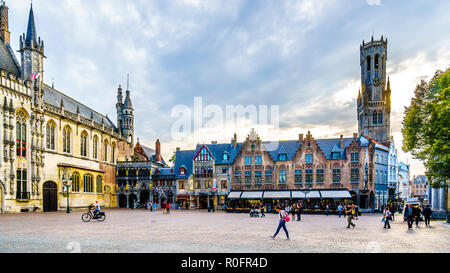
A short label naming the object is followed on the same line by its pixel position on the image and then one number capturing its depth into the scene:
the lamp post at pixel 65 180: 40.84
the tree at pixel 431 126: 22.91
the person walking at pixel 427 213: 22.56
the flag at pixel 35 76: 41.29
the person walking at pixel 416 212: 22.14
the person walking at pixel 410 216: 20.69
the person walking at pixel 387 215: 20.82
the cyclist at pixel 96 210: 24.70
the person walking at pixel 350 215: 20.86
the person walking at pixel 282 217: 15.02
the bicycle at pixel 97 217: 24.80
